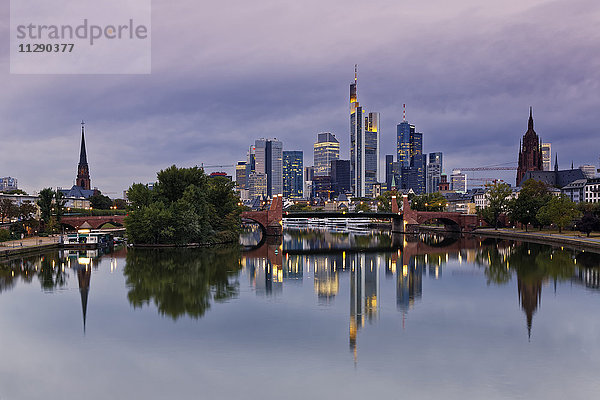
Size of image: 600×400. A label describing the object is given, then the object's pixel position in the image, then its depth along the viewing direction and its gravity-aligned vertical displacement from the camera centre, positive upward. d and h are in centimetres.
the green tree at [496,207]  12025 -100
